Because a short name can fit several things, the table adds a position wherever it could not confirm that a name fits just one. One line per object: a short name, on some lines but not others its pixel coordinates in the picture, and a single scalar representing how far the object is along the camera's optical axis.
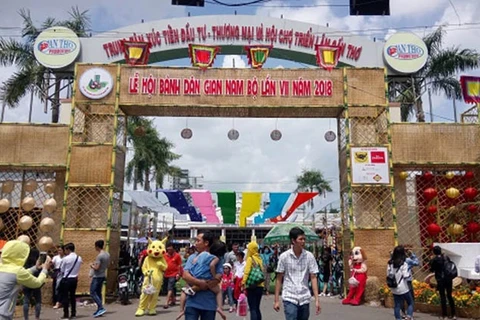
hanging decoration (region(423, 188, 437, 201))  13.63
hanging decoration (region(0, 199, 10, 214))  12.88
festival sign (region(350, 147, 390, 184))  12.95
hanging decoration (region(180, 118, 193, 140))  14.72
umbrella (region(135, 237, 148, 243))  20.86
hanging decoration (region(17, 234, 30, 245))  11.17
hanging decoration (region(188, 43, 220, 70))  13.69
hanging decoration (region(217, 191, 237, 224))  17.62
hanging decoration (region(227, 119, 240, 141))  14.87
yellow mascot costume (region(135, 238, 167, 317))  10.30
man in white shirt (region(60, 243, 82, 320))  9.75
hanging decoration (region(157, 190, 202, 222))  18.83
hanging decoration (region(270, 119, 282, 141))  14.84
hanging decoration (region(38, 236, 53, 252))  12.45
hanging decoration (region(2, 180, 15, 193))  13.40
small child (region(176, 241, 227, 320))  5.41
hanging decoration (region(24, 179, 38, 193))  13.49
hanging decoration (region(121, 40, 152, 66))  14.02
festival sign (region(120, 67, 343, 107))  13.48
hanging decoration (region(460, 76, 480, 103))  14.43
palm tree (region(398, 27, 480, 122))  21.03
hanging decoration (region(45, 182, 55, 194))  13.41
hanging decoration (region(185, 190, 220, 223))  17.70
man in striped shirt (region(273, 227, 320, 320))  5.58
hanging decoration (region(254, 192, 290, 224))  17.83
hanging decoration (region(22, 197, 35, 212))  12.97
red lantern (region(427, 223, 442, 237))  13.39
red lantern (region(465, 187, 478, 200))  13.45
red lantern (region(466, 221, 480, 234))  13.21
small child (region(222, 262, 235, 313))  11.66
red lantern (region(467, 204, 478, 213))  13.35
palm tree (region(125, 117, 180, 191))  32.31
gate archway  13.04
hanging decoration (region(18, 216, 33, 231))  12.98
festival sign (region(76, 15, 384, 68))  17.44
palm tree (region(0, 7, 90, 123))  20.92
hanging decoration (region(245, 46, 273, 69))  13.80
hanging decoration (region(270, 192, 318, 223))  18.50
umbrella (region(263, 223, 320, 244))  19.85
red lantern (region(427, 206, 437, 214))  13.74
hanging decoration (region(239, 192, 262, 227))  17.77
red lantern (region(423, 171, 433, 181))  14.06
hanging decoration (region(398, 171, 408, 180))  13.74
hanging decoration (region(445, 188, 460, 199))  13.51
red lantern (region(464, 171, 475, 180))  13.67
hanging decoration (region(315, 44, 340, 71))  13.76
